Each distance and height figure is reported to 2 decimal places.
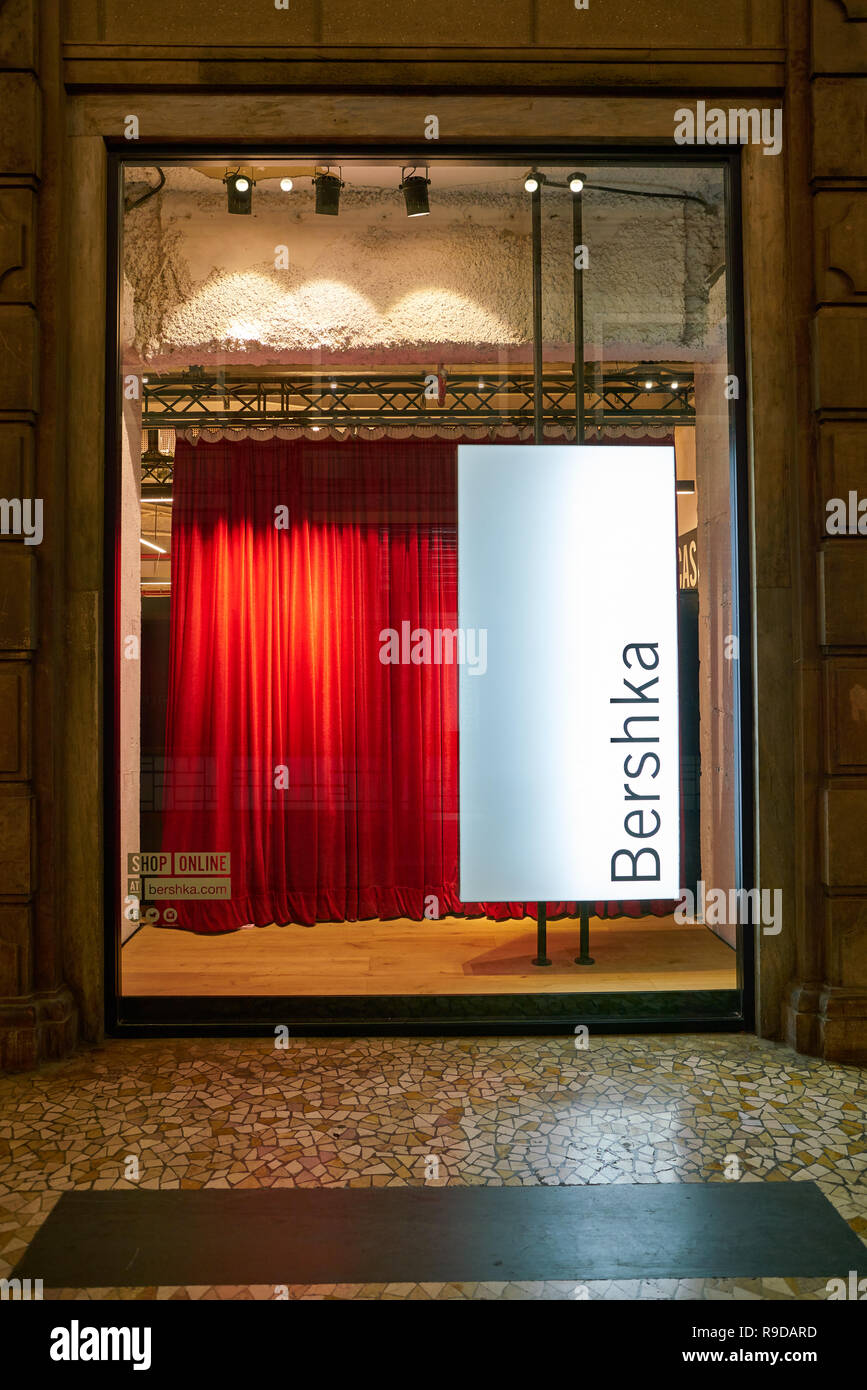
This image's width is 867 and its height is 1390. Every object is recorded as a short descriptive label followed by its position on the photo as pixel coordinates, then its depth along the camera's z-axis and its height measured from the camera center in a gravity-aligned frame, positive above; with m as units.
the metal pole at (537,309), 3.37 +1.50
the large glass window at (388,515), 3.31 +0.75
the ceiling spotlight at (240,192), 3.33 +1.92
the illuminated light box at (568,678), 3.29 +0.14
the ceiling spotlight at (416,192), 3.34 +1.93
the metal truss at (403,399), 3.36 +1.18
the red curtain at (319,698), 3.36 +0.08
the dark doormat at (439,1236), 1.91 -1.15
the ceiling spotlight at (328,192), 3.33 +1.93
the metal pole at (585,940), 3.42 -0.85
